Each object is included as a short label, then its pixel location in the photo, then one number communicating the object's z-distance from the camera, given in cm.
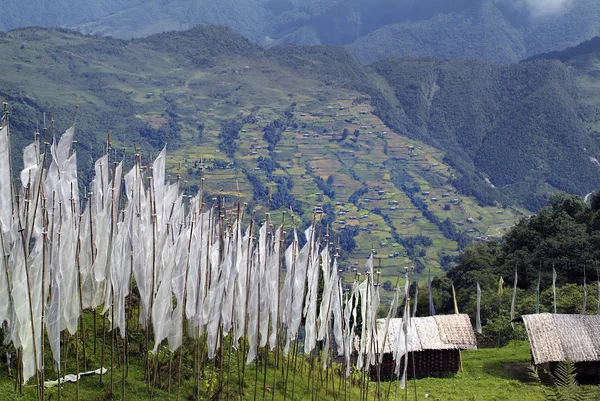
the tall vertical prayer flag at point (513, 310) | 3324
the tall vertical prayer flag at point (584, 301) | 3089
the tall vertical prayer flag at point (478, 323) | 3322
